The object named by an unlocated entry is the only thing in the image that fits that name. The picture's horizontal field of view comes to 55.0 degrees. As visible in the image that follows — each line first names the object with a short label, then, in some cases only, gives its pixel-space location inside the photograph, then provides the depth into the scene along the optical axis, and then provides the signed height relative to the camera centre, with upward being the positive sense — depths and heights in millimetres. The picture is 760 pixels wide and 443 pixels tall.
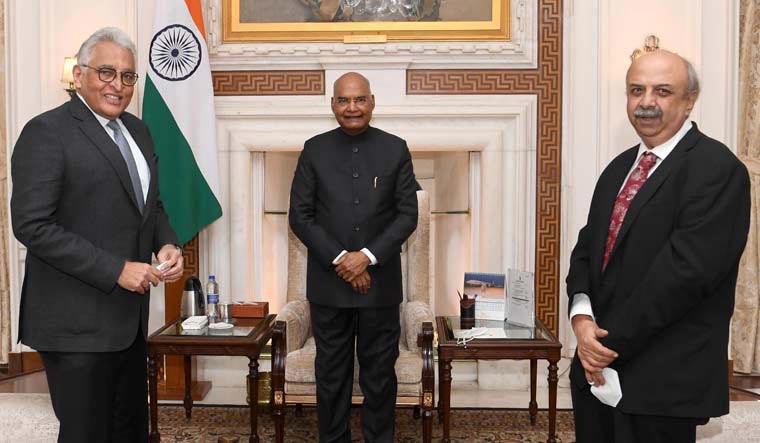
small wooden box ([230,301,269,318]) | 3770 -540
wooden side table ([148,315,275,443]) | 3330 -650
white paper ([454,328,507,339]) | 3393 -589
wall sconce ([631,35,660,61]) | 4234 +959
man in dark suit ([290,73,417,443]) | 3258 -197
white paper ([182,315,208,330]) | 3464 -559
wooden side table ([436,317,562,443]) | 3291 -654
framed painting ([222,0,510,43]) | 4449 +1148
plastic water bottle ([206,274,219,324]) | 3664 -479
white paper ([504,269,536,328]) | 3568 -444
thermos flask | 3762 -483
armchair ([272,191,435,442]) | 3342 -654
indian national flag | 4098 +558
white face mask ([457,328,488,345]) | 3324 -591
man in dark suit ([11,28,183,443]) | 2090 -101
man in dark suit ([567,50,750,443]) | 1827 -168
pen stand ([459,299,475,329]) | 3645 -526
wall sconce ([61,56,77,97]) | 4211 +770
